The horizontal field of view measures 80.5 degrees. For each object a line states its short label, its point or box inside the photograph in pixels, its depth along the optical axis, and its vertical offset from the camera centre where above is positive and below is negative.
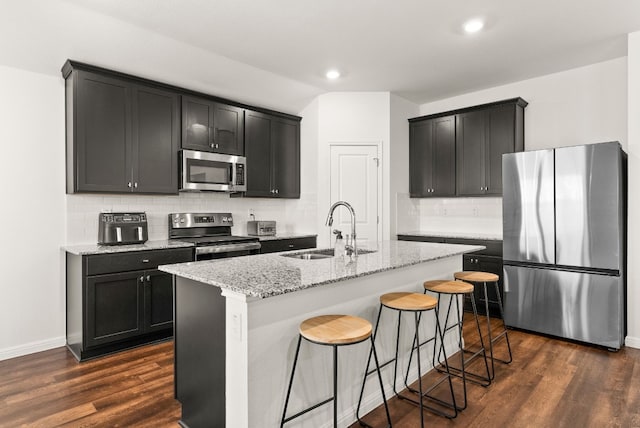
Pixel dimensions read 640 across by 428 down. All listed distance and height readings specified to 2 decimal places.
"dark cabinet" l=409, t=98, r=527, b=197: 4.47 +0.82
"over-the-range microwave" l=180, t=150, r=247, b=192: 3.96 +0.46
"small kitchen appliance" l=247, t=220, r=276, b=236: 4.77 -0.19
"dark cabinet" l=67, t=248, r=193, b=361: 3.11 -0.76
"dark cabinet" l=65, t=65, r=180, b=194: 3.32 +0.74
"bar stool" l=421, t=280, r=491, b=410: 2.64 -0.55
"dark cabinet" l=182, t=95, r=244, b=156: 4.05 +0.98
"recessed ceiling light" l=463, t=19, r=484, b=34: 3.08 +1.56
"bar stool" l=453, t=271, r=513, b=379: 3.01 -0.52
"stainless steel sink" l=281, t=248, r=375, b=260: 2.92 -0.32
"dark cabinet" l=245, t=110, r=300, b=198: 4.69 +0.75
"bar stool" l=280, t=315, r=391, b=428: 1.68 -0.55
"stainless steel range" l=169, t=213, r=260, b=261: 3.84 -0.26
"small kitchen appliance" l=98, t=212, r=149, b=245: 3.50 -0.14
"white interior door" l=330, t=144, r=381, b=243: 4.96 +0.39
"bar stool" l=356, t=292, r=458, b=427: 2.21 -0.56
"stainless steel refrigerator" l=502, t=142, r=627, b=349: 3.25 -0.28
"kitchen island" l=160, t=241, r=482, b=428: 1.73 -0.62
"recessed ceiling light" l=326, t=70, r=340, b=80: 4.18 +1.57
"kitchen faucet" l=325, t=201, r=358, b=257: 2.63 -0.23
